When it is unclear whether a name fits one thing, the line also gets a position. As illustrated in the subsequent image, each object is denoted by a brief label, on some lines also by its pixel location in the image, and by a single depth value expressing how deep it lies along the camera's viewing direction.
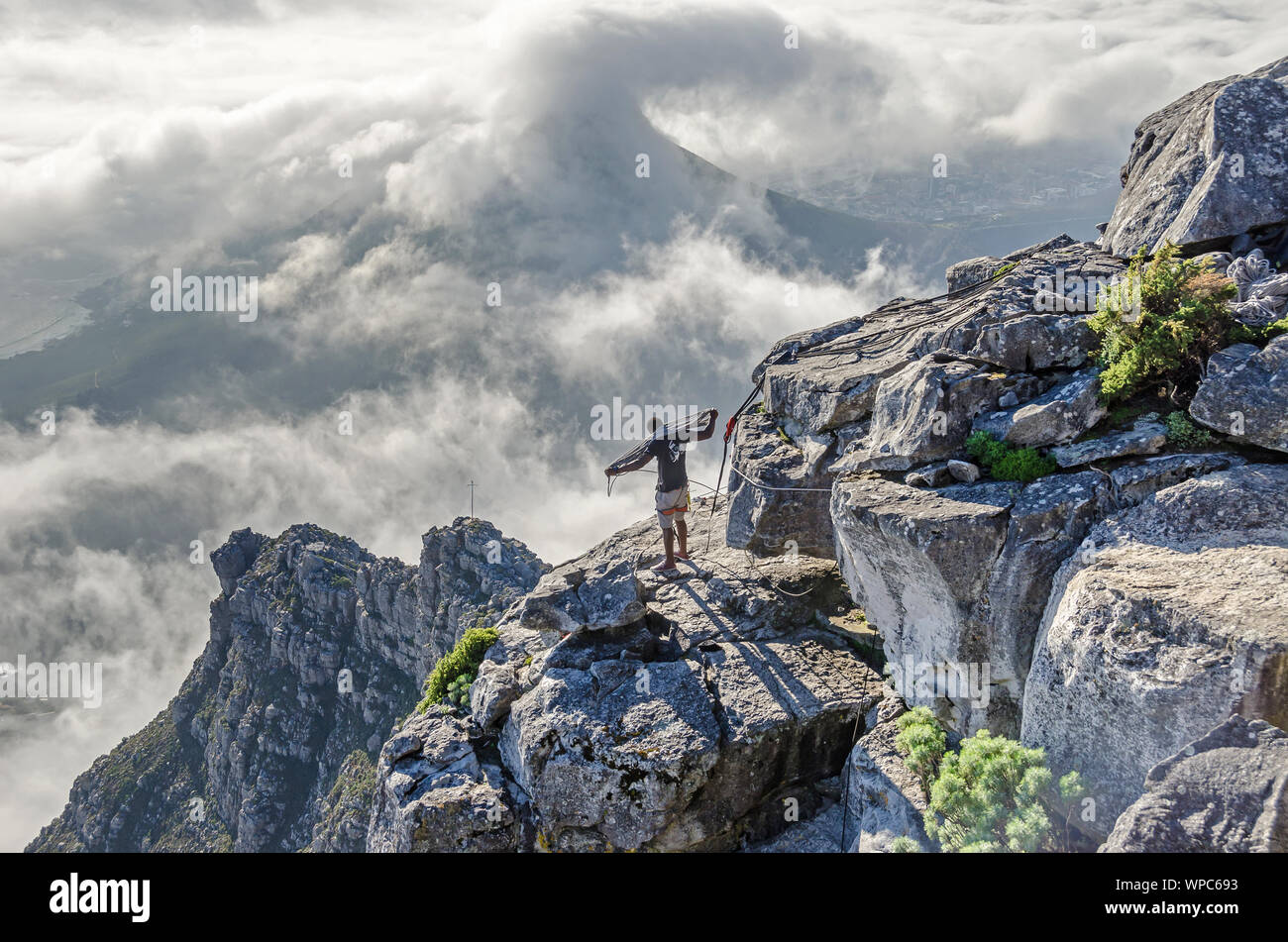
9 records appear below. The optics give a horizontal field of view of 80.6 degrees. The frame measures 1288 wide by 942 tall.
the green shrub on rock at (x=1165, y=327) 15.99
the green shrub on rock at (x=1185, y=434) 15.53
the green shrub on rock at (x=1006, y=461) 16.75
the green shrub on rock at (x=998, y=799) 12.59
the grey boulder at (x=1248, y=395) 14.38
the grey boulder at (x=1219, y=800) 9.49
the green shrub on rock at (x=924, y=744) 15.97
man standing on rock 22.31
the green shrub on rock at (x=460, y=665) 25.25
